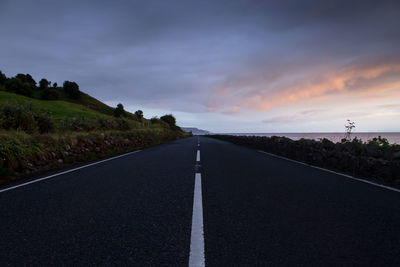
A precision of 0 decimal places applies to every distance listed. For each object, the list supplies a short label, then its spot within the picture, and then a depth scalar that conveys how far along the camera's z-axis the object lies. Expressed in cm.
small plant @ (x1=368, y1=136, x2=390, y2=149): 630
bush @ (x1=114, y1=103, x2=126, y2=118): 7334
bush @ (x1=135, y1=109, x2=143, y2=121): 8546
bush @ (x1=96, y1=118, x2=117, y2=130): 1570
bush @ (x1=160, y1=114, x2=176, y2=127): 8612
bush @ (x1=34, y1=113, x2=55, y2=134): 968
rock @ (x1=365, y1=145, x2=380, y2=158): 571
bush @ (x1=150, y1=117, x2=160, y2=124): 4874
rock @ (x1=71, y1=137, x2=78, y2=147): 867
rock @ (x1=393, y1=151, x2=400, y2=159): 505
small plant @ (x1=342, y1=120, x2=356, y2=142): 835
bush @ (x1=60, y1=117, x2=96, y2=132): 1265
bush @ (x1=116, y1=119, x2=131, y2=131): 1860
